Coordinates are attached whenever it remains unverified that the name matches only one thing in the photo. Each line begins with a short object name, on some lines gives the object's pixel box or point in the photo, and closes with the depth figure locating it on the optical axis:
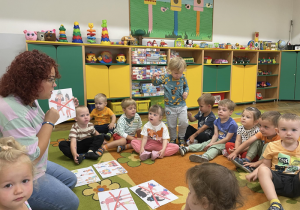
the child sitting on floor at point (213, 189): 0.92
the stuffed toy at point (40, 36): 3.77
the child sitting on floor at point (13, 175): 0.85
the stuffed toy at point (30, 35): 3.70
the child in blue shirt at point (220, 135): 2.50
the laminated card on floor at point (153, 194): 1.62
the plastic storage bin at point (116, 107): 4.34
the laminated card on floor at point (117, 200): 1.56
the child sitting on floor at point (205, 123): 2.85
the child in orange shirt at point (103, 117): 3.20
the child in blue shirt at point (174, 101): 2.90
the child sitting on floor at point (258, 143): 1.97
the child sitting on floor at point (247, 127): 2.24
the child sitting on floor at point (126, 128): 2.70
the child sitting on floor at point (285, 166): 1.61
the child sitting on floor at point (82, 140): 2.39
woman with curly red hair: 1.21
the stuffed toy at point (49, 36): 3.80
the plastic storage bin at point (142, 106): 4.61
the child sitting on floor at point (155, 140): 2.44
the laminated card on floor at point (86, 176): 1.93
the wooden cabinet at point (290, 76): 6.12
